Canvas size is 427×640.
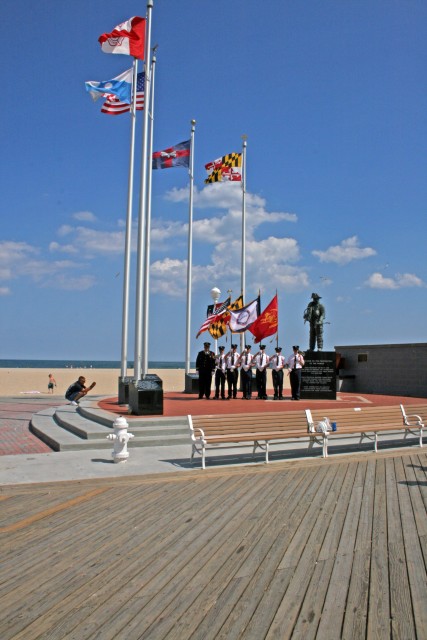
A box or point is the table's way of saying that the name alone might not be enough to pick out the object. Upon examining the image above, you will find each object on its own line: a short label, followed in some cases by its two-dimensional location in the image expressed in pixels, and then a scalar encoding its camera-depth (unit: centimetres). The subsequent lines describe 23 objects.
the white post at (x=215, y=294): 2204
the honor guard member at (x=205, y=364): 1933
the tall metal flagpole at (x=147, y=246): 1747
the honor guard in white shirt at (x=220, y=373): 1950
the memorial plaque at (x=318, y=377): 1952
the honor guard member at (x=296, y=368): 1897
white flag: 2014
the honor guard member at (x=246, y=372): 1923
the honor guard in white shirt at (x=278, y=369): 1936
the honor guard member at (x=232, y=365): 1936
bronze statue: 2955
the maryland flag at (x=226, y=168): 2303
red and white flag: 1483
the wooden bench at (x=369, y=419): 1067
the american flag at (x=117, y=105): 1700
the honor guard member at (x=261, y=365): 1928
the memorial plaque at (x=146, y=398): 1315
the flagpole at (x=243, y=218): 2304
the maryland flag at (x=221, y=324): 2138
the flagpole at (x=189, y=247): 2170
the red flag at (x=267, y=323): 1930
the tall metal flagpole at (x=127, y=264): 1759
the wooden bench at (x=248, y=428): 938
